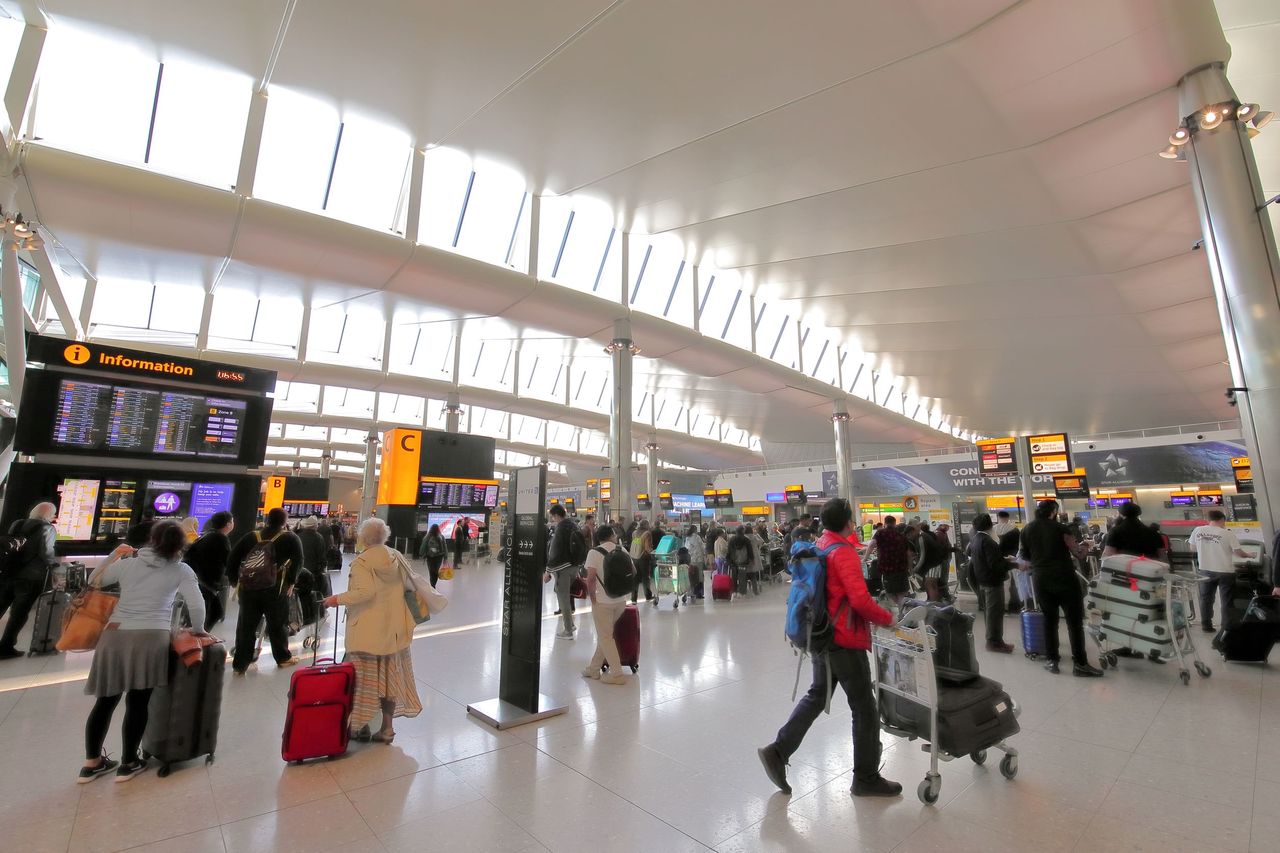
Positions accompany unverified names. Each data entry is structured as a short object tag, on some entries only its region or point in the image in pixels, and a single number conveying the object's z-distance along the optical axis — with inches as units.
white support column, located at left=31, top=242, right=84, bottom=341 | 421.4
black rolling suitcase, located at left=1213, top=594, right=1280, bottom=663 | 211.0
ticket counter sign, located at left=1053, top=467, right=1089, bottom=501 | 665.6
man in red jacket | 121.7
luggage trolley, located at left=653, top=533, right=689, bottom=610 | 411.8
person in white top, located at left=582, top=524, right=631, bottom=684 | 215.6
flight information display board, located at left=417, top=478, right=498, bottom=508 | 546.0
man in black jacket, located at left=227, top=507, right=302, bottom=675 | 222.7
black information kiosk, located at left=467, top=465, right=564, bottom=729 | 177.0
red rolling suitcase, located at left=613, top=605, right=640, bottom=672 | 226.1
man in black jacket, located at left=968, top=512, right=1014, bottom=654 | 253.8
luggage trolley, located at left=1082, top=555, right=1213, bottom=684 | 202.2
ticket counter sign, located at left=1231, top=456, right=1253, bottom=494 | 670.8
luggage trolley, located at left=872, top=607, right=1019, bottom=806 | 118.9
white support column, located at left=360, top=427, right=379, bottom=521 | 1090.7
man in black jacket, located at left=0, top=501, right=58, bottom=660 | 236.1
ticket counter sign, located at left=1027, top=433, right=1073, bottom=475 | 658.8
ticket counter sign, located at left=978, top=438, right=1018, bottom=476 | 691.4
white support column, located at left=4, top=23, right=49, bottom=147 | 285.3
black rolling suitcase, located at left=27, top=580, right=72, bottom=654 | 251.0
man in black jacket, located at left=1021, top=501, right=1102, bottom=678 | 207.9
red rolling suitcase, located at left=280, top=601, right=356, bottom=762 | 141.8
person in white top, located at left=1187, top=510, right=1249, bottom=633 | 246.2
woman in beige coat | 156.3
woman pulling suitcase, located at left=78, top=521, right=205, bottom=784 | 130.0
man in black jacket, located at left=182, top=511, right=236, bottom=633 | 221.8
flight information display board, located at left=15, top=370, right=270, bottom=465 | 254.8
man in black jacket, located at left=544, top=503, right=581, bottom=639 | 291.4
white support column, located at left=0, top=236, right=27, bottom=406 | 357.4
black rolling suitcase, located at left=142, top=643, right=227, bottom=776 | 137.8
